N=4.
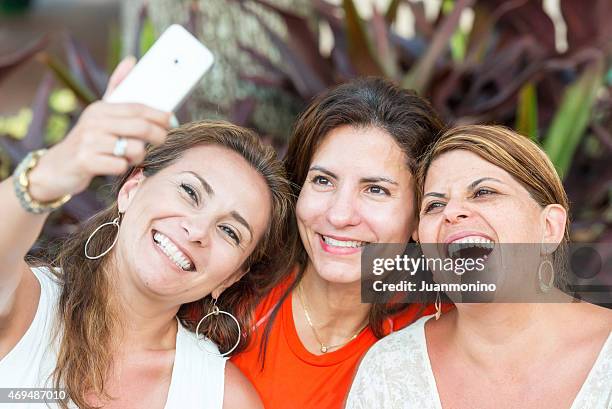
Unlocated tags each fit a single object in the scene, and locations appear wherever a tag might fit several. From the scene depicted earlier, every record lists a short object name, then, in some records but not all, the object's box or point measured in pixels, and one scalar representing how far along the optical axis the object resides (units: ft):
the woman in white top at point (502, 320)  7.49
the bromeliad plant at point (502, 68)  11.58
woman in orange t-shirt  8.59
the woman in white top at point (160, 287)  7.72
